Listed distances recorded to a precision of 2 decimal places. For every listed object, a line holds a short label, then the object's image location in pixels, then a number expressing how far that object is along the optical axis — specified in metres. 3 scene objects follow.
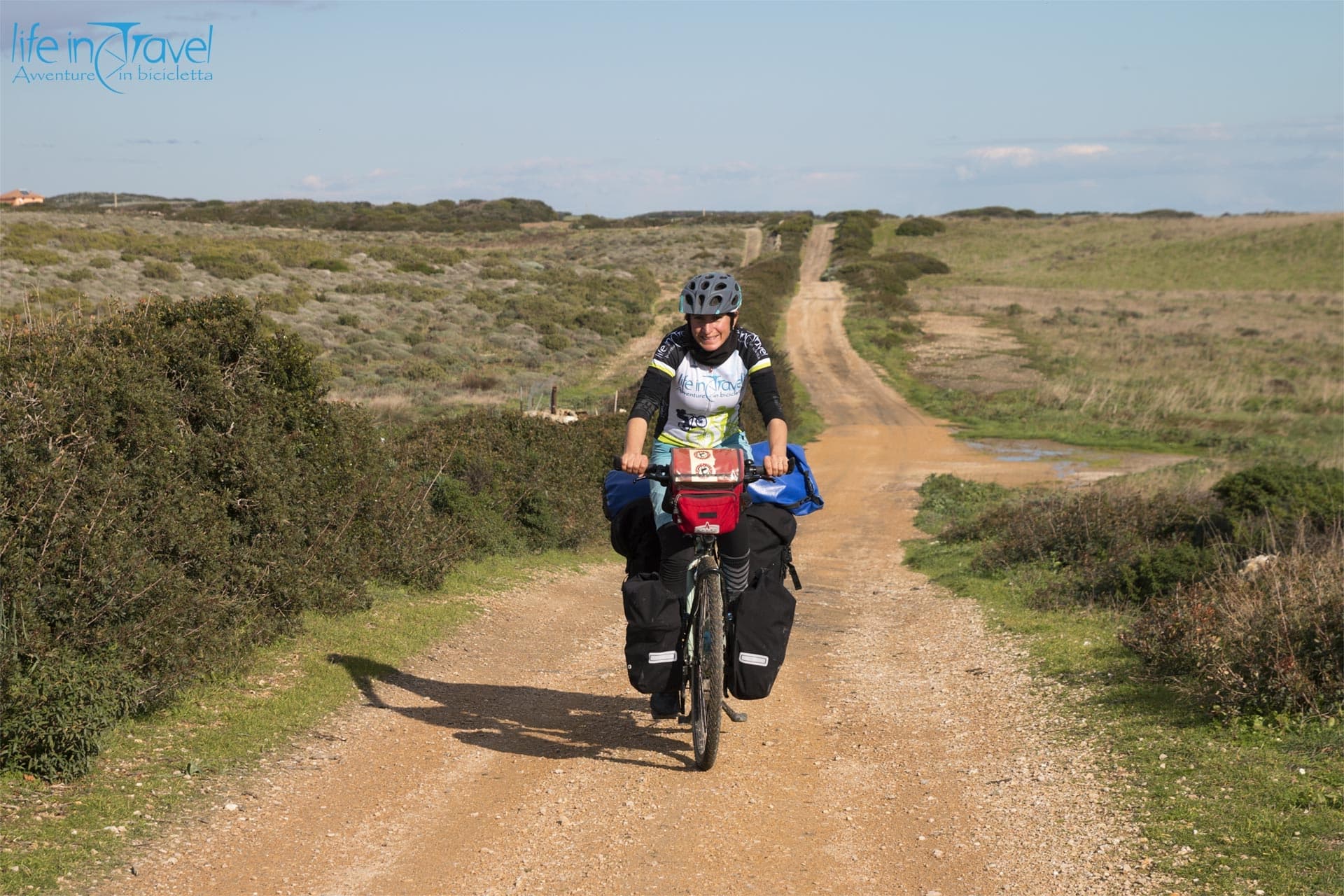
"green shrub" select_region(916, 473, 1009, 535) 19.11
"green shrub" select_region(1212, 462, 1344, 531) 13.71
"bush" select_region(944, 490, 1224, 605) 11.42
